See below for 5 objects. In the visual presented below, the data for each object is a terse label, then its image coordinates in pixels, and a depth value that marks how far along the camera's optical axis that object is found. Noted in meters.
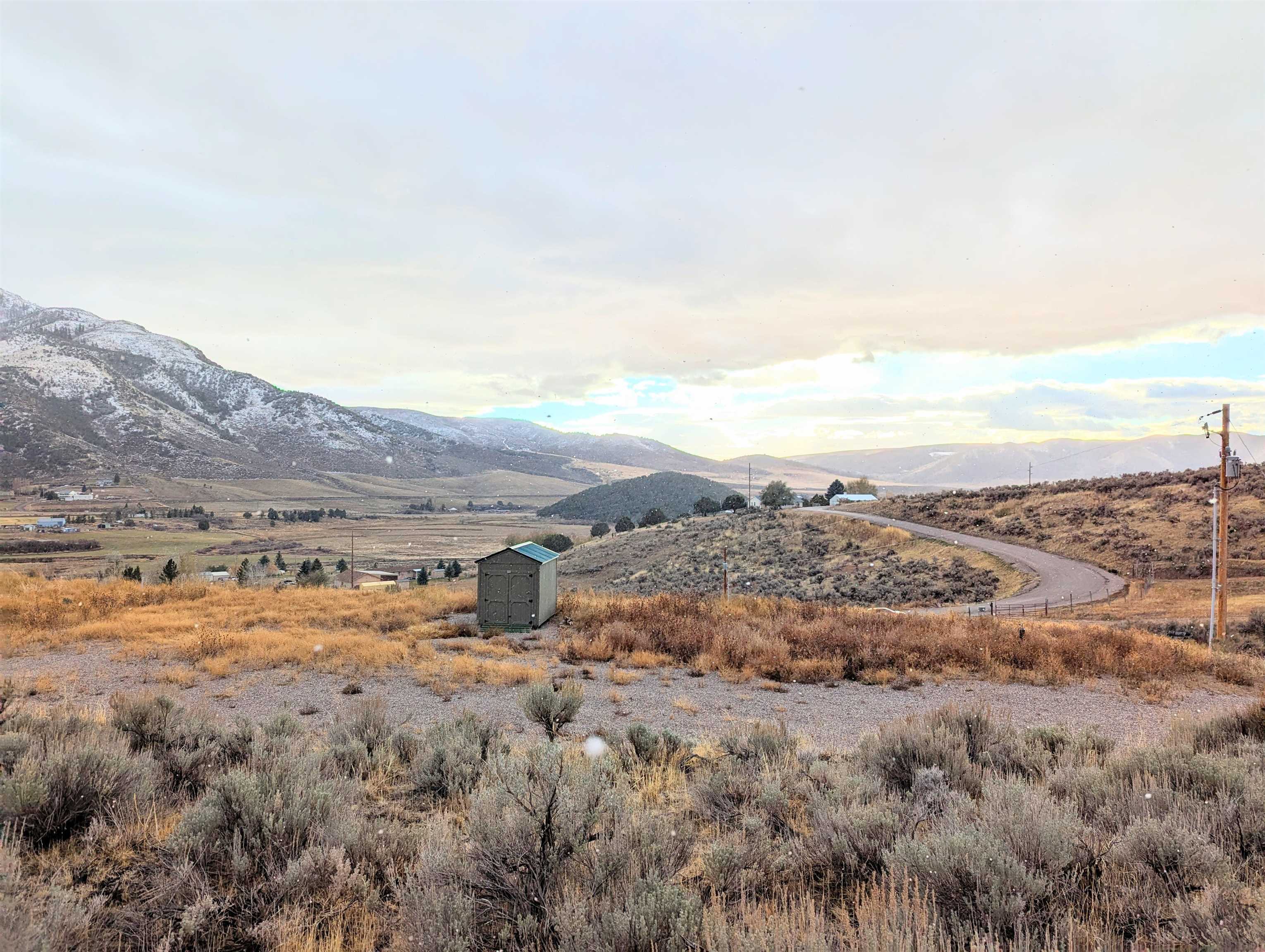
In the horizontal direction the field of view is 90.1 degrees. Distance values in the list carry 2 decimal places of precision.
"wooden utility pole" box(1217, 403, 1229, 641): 16.95
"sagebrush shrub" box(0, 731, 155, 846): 4.10
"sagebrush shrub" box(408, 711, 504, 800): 5.48
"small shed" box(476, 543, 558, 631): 16.23
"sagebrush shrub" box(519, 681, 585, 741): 7.27
